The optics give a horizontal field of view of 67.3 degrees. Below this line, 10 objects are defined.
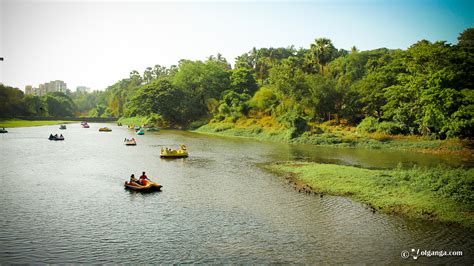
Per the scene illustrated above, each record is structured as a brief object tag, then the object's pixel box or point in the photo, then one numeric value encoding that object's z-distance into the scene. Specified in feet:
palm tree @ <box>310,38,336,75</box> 293.23
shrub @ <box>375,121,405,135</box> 215.51
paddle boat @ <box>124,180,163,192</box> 98.63
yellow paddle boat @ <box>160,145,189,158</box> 163.79
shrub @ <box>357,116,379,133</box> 226.79
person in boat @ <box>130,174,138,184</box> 102.77
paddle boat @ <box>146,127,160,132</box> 341.41
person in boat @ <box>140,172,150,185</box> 101.39
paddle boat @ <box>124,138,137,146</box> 213.32
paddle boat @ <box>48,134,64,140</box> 234.21
